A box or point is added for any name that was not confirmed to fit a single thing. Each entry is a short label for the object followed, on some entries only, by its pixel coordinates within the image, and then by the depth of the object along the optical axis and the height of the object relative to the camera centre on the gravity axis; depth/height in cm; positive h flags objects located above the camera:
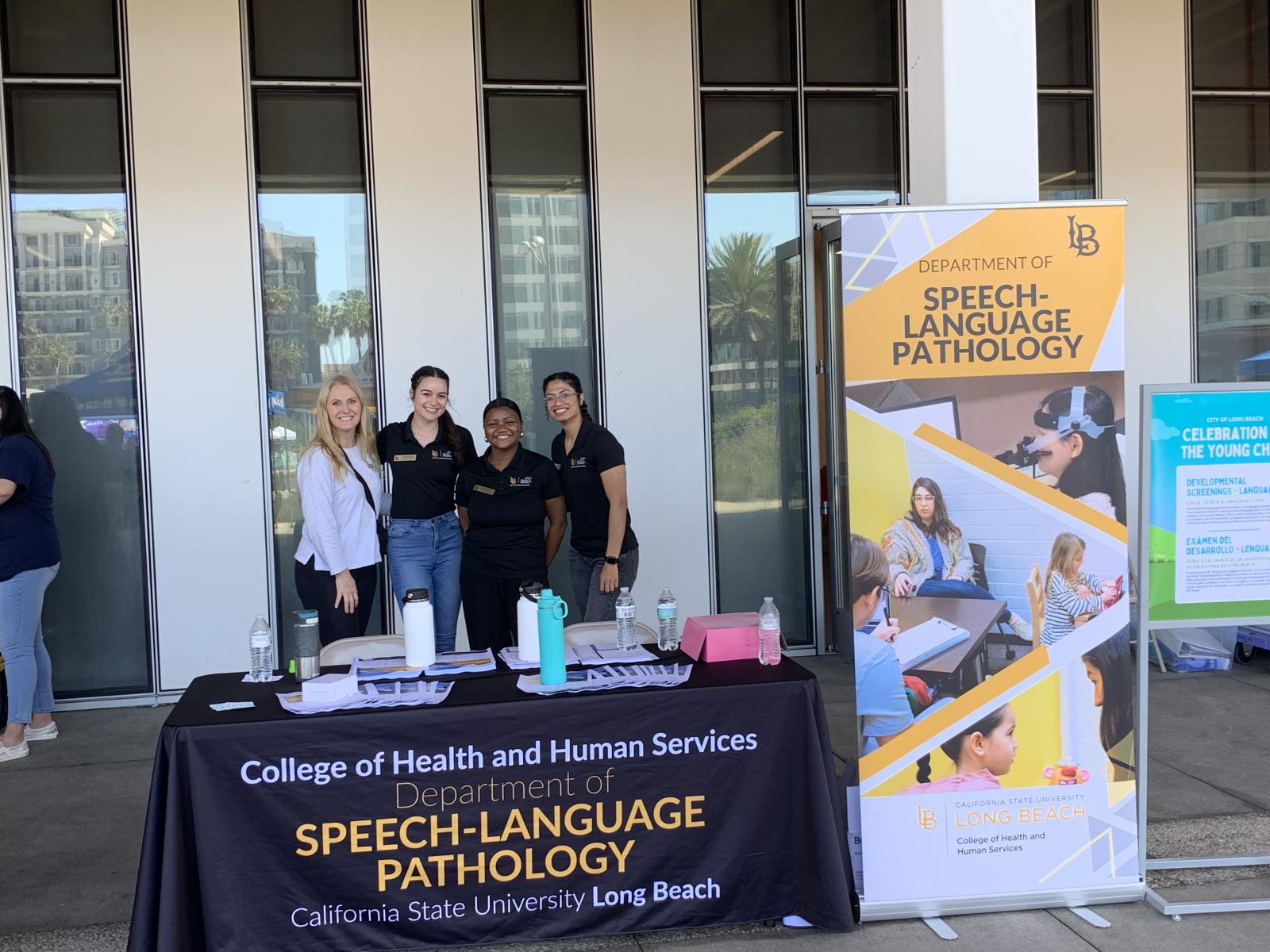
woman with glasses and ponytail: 493 -29
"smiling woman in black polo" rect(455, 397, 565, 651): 467 -39
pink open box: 345 -65
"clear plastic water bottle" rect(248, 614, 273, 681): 340 -63
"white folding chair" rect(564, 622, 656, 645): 389 -70
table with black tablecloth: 289 -103
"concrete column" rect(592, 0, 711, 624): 618 +86
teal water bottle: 322 -61
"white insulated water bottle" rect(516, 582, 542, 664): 348 -59
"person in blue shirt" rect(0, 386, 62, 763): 486 -46
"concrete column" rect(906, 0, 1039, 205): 354 +102
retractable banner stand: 326 -30
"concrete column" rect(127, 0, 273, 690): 580 +59
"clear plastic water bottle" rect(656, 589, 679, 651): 354 -61
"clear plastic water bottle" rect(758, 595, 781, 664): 338 -64
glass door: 643 -5
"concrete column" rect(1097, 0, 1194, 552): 664 +147
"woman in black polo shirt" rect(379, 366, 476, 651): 473 -21
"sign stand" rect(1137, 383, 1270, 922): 333 -54
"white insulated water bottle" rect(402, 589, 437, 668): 344 -60
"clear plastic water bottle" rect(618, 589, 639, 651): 368 -63
